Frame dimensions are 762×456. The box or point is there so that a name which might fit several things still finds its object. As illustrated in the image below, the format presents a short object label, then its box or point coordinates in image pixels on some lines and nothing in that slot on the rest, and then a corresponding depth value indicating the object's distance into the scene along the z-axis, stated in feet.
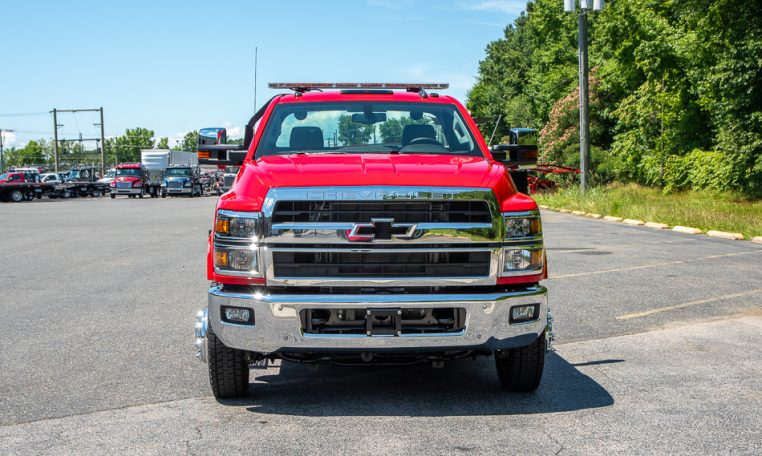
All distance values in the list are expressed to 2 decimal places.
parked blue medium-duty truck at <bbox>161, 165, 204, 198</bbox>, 205.57
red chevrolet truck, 16.93
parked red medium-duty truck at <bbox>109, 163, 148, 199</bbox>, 208.64
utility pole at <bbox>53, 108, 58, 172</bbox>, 322.88
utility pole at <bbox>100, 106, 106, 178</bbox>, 324.09
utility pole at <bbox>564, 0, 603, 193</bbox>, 99.71
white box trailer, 218.38
